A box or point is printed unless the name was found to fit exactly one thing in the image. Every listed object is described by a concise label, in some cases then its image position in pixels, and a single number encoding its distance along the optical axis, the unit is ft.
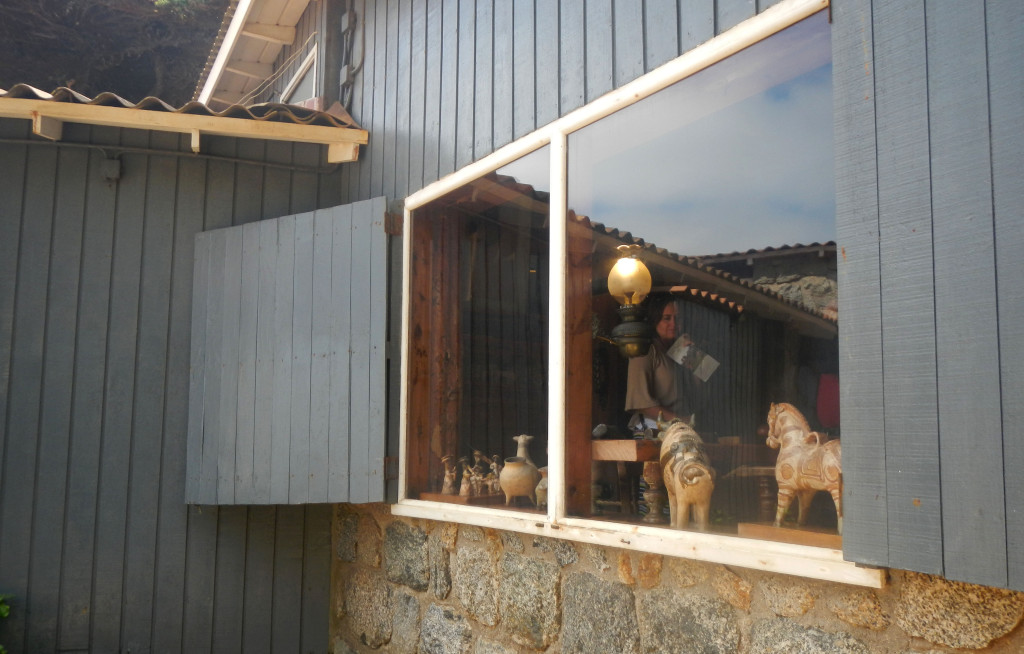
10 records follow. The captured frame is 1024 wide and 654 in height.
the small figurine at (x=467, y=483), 12.92
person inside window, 11.09
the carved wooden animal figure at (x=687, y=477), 9.20
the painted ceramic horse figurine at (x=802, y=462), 7.86
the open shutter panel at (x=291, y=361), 14.11
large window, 8.72
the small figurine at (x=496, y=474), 12.53
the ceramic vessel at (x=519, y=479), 11.68
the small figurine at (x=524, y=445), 11.89
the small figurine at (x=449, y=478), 13.38
